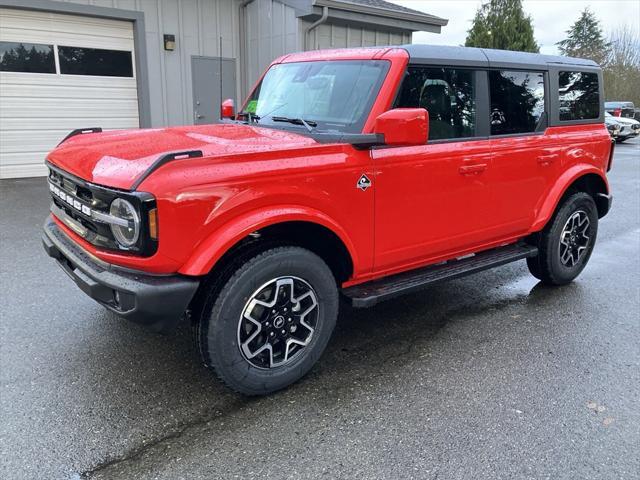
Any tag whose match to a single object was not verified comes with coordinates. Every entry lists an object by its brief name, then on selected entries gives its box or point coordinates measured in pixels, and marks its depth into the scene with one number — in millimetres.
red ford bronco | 2643
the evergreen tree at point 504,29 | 26469
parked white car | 21078
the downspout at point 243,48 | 11320
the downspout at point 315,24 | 10148
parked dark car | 24898
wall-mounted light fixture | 10453
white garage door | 9305
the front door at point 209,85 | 11047
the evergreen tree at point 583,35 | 53781
